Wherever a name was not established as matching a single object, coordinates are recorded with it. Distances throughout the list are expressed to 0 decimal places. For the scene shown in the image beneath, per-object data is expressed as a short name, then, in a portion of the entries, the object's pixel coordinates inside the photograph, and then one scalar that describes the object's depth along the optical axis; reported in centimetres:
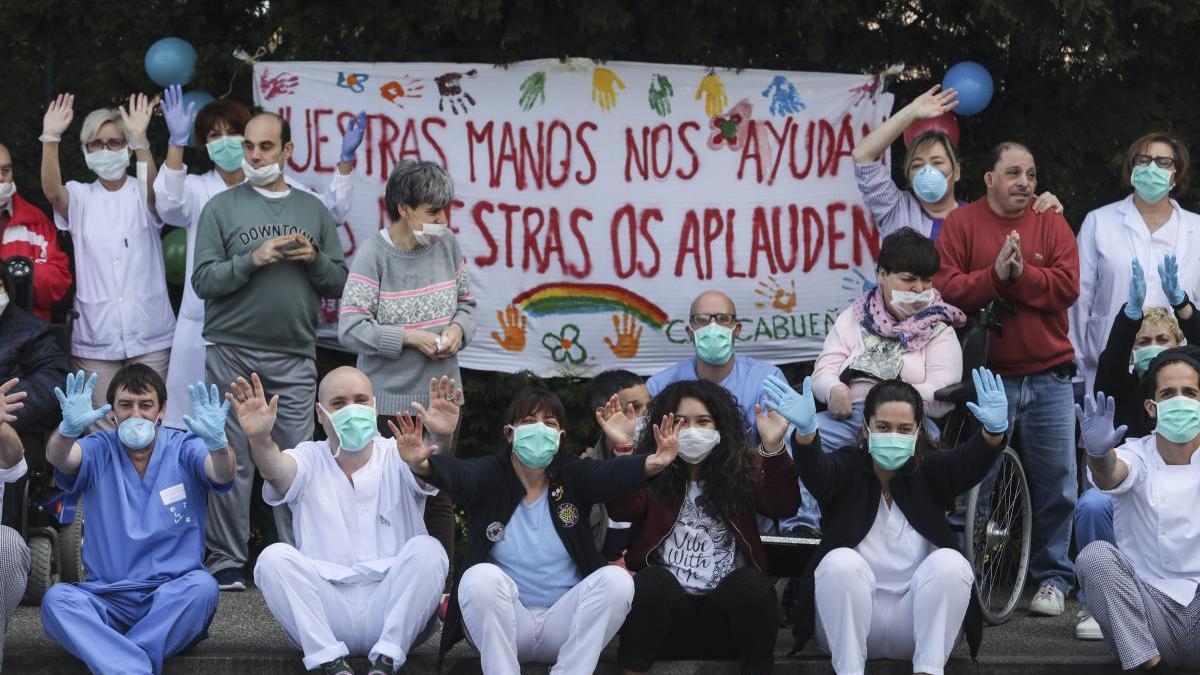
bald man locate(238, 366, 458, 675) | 704
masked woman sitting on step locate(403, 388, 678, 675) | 695
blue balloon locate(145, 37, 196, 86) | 945
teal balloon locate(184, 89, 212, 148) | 949
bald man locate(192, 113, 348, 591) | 856
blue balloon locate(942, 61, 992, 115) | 929
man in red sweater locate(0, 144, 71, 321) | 876
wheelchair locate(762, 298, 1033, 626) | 762
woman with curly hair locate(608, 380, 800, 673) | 723
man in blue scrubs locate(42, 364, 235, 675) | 712
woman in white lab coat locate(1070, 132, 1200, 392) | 850
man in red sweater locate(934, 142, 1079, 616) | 829
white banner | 958
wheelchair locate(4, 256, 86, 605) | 807
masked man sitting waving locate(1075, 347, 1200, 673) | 716
